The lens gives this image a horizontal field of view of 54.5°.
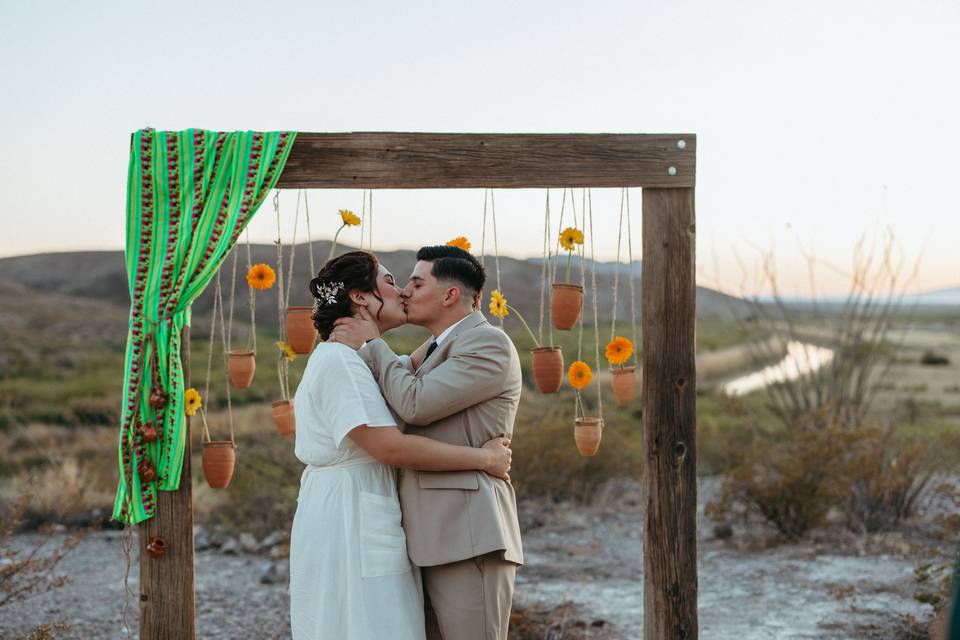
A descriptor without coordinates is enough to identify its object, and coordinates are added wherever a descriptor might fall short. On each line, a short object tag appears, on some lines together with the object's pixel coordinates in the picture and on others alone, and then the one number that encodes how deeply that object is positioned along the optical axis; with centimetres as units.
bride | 273
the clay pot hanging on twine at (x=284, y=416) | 380
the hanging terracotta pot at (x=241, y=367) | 377
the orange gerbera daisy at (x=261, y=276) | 368
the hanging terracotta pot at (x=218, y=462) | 380
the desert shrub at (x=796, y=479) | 709
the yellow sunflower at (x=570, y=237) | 373
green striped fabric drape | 337
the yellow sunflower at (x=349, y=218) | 376
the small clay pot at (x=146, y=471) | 335
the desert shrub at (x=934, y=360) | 2475
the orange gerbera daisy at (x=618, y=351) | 380
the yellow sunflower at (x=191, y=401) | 347
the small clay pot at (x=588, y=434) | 382
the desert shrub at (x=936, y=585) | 517
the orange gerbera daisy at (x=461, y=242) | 354
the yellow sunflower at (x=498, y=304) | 359
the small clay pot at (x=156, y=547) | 337
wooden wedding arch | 340
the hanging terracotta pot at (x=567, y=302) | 374
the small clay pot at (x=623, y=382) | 384
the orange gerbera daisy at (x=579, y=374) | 370
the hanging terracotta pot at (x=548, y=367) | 373
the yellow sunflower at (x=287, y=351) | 371
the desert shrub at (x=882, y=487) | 736
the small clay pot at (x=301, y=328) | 361
